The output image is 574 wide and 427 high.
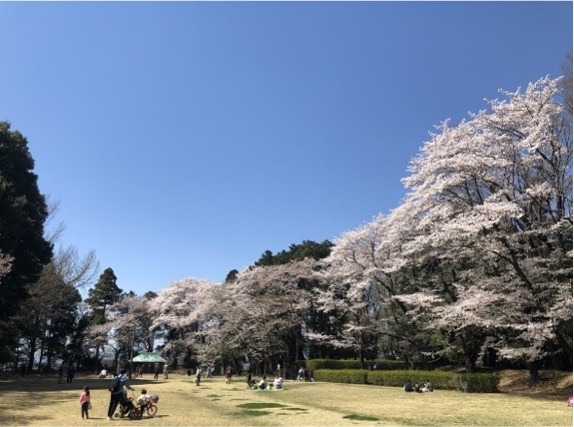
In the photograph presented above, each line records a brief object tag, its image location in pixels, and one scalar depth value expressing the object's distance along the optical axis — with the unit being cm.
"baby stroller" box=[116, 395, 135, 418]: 1503
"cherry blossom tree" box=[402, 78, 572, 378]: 2170
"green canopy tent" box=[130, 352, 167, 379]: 3870
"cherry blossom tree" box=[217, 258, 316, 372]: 4241
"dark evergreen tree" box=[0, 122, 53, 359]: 2752
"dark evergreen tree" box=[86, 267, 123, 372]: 5934
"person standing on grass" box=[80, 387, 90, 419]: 1484
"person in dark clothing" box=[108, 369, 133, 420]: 1485
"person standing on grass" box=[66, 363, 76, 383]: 3178
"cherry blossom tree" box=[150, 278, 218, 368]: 5241
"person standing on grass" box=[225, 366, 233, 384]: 3466
